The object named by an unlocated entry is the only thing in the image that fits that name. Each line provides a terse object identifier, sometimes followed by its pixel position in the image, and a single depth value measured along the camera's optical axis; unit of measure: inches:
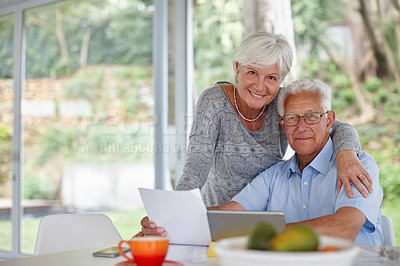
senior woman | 75.4
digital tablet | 44.4
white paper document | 52.9
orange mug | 41.1
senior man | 68.7
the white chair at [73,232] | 70.9
